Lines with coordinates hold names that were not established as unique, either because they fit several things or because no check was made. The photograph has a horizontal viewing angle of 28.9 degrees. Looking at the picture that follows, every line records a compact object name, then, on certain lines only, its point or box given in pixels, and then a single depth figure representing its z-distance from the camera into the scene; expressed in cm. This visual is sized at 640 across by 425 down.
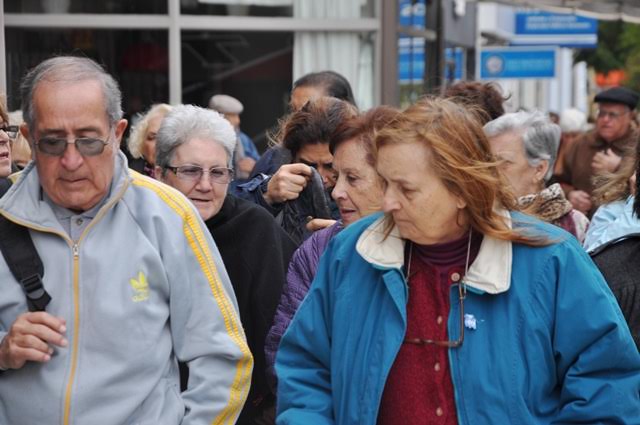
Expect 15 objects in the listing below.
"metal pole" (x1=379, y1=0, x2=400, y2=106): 1200
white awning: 1588
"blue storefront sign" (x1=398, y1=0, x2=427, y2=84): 1479
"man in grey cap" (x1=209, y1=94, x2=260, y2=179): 1119
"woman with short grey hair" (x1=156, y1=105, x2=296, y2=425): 502
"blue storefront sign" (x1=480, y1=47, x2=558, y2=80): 2267
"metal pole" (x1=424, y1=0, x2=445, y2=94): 1547
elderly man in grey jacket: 340
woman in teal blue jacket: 329
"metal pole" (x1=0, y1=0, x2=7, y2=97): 861
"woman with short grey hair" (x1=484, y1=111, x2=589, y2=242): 623
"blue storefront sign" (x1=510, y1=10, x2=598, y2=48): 2673
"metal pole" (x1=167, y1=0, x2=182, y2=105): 1160
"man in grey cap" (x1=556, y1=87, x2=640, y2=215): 1105
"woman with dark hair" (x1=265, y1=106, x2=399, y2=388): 477
